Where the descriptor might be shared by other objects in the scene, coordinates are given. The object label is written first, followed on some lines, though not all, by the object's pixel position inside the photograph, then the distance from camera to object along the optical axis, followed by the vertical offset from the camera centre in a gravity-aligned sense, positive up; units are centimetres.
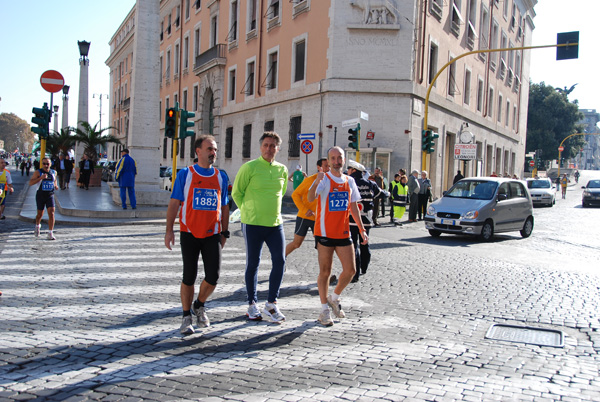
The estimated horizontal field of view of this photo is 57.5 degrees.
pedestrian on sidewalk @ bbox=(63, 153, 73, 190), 2651 +39
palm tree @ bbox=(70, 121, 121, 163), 2958 +212
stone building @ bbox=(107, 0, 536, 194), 2422 +595
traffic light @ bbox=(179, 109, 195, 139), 1462 +155
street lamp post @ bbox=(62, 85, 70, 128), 4438 +569
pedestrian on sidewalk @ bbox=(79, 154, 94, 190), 2665 +27
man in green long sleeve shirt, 536 -31
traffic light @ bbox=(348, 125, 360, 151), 1931 +176
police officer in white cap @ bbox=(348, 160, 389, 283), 760 -18
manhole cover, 518 -140
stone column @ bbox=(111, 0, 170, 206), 1767 +255
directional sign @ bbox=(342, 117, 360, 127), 1897 +226
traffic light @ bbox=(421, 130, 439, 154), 2177 +194
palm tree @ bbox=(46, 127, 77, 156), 3070 +197
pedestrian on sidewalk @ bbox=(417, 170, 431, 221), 1914 -10
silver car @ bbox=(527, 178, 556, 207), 2972 -4
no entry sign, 1552 +274
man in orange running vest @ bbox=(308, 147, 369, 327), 556 -39
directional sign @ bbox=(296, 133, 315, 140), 2135 +192
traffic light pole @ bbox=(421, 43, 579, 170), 1775 +325
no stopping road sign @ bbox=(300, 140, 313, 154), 2252 +159
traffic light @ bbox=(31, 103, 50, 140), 1549 +159
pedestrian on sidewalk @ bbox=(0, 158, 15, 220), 1282 -13
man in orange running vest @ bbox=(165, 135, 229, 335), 489 -35
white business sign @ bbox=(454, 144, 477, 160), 2322 +169
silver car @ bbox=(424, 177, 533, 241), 1393 -48
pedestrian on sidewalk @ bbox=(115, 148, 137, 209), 1595 +8
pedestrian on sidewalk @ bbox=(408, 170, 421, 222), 1855 -21
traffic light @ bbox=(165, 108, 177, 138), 1457 +156
